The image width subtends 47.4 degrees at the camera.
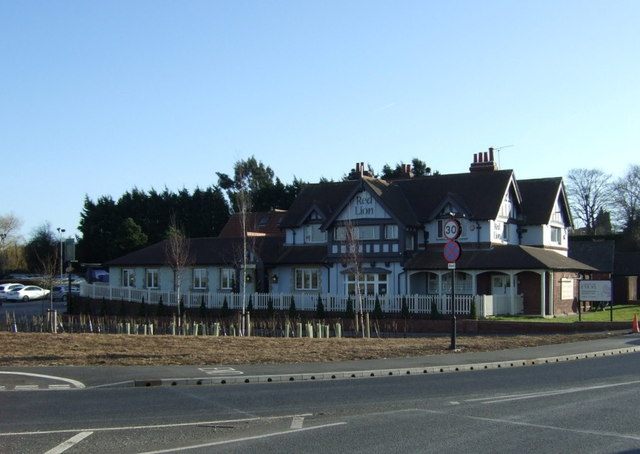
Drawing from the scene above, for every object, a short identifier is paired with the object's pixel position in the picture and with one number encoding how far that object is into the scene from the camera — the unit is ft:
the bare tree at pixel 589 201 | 287.28
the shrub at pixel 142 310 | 146.29
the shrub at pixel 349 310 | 131.23
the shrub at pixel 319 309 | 136.05
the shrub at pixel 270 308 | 140.87
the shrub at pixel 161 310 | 147.84
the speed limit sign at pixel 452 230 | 71.10
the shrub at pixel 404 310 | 127.13
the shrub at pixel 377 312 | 128.57
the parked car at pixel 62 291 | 208.38
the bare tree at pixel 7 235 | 311.47
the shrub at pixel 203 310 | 143.84
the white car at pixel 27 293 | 204.23
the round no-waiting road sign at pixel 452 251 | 70.18
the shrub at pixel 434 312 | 123.54
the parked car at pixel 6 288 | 203.31
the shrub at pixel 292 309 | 135.74
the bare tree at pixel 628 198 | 268.62
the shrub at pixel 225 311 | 141.90
